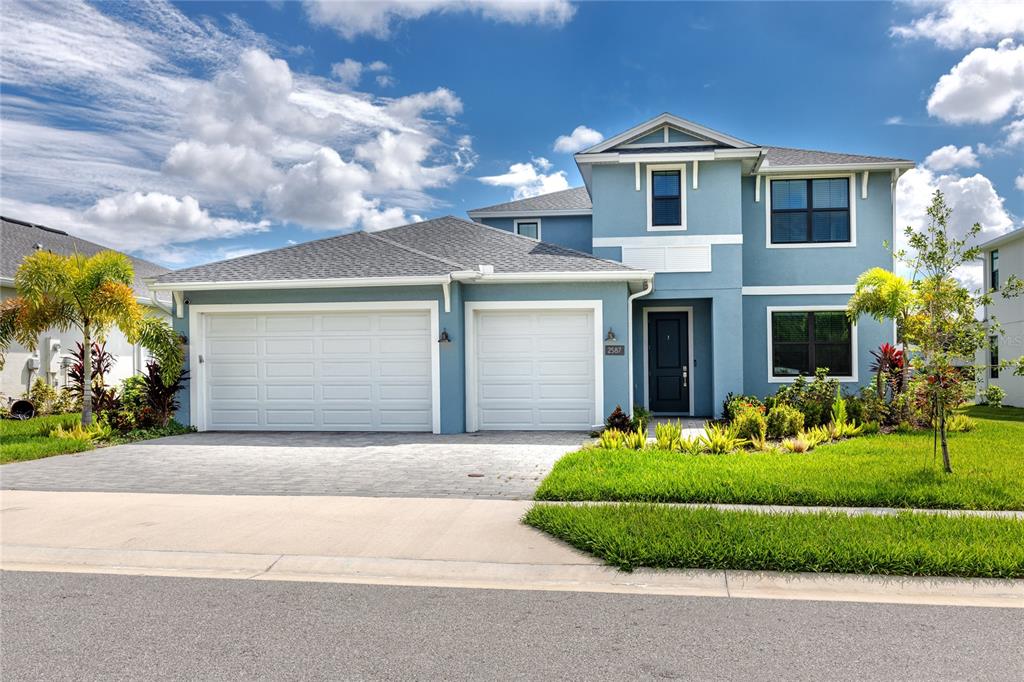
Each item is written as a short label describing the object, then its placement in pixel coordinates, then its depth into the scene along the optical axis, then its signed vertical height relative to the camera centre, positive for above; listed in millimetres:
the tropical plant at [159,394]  15109 -953
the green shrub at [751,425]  12508 -1435
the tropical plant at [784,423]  12977 -1455
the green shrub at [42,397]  19219 -1263
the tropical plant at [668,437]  11445 -1507
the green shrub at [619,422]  13727 -1486
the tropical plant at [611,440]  11672 -1577
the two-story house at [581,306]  14750 +855
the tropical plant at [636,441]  11727 -1588
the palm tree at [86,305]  14312 +911
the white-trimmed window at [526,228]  21391 +3469
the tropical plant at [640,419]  13745 -1485
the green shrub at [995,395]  9000 -689
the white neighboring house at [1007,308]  23812 +1103
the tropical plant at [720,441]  11414 -1580
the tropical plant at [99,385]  15874 -837
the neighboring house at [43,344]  19500 +167
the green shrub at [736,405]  14033 -1283
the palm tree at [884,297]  14320 +879
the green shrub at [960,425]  13359 -1583
